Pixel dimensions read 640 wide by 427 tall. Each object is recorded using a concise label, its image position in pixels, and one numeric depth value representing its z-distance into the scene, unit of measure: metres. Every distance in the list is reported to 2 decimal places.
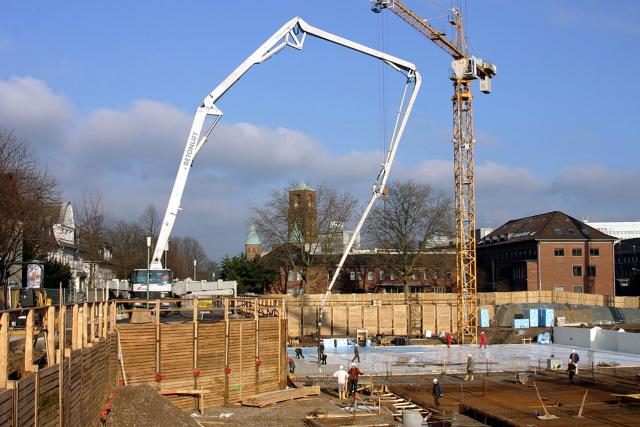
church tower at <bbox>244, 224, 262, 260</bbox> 141.65
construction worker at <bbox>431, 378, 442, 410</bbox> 27.53
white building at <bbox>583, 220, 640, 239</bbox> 142.25
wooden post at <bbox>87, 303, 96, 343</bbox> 17.56
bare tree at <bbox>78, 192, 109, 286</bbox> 55.62
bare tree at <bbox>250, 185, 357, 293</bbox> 70.25
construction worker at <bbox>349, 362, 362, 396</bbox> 26.91
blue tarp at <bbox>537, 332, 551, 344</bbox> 51.50
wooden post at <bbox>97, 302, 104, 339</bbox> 19.14
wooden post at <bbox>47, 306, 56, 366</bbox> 12.16
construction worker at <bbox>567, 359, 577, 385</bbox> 32.84
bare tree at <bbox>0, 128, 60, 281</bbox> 37.72
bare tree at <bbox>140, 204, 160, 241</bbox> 72.59
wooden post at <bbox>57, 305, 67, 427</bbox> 12.22
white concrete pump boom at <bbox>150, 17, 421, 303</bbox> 34.66
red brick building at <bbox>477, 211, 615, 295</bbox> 78.69
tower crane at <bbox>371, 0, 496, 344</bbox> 58.91
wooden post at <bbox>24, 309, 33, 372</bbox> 11.02
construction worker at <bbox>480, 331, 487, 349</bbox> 48.26
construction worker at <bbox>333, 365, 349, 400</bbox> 27.58
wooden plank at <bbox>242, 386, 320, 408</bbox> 24.90
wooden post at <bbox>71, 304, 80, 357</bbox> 14.58
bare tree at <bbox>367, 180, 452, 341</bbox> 71.56
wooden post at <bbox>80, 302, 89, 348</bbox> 15.49
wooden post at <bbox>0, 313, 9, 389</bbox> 9.59
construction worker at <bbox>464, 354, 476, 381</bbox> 34.19
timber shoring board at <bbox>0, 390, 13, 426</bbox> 9.04
